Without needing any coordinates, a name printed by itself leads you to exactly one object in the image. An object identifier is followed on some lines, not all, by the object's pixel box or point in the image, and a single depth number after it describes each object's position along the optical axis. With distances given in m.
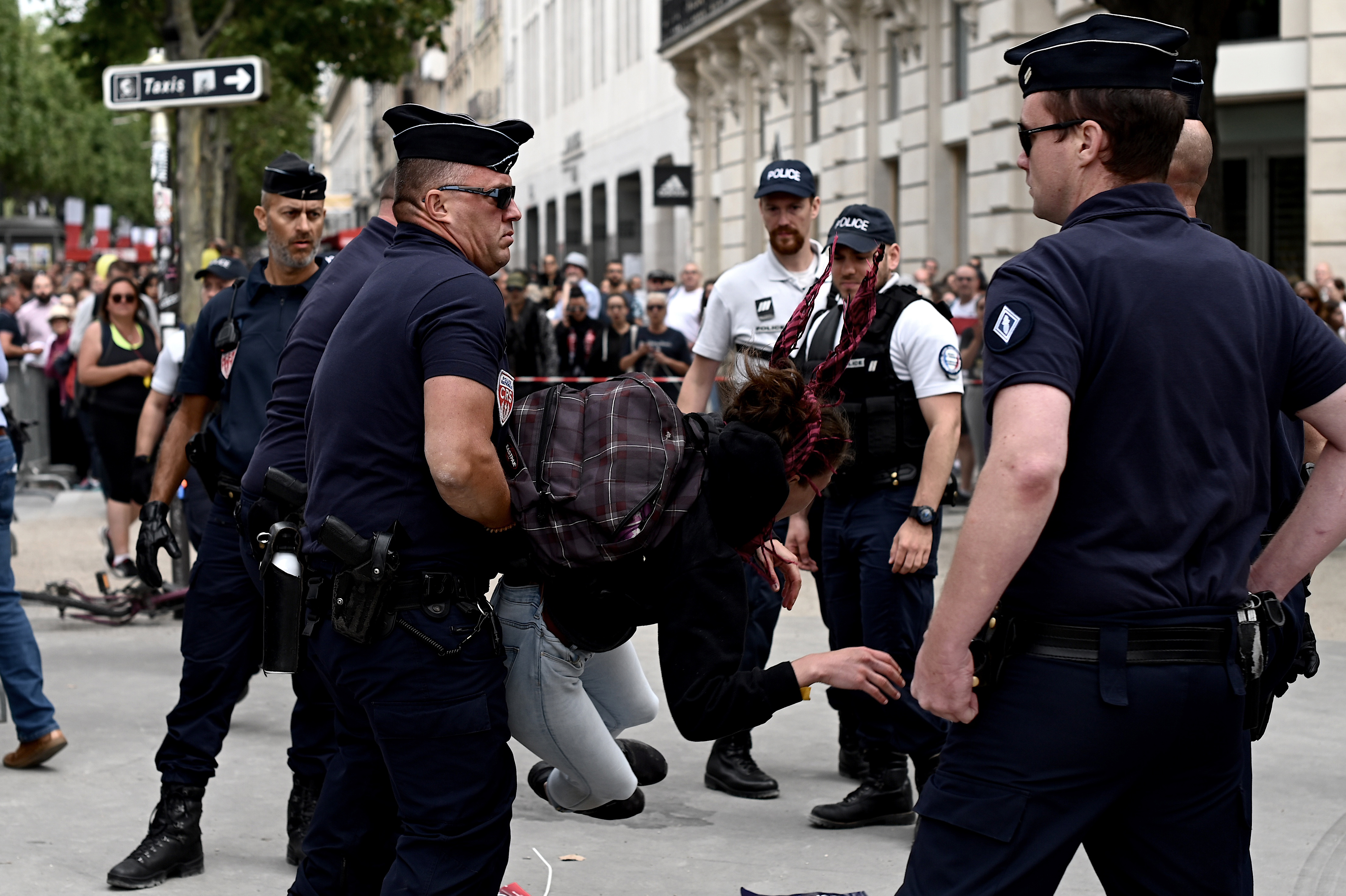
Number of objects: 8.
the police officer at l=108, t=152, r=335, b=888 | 4.78
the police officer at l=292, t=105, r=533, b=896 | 3.13
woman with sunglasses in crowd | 10.39
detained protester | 3.00
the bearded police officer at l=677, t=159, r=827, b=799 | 5.80
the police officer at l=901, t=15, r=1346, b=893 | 2.61
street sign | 9.77
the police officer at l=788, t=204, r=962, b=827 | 5.18
